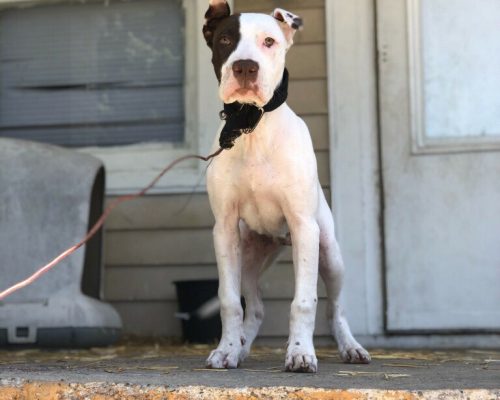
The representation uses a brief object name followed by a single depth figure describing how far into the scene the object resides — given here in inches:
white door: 207.9
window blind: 236.1
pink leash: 116.1
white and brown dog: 126.6
